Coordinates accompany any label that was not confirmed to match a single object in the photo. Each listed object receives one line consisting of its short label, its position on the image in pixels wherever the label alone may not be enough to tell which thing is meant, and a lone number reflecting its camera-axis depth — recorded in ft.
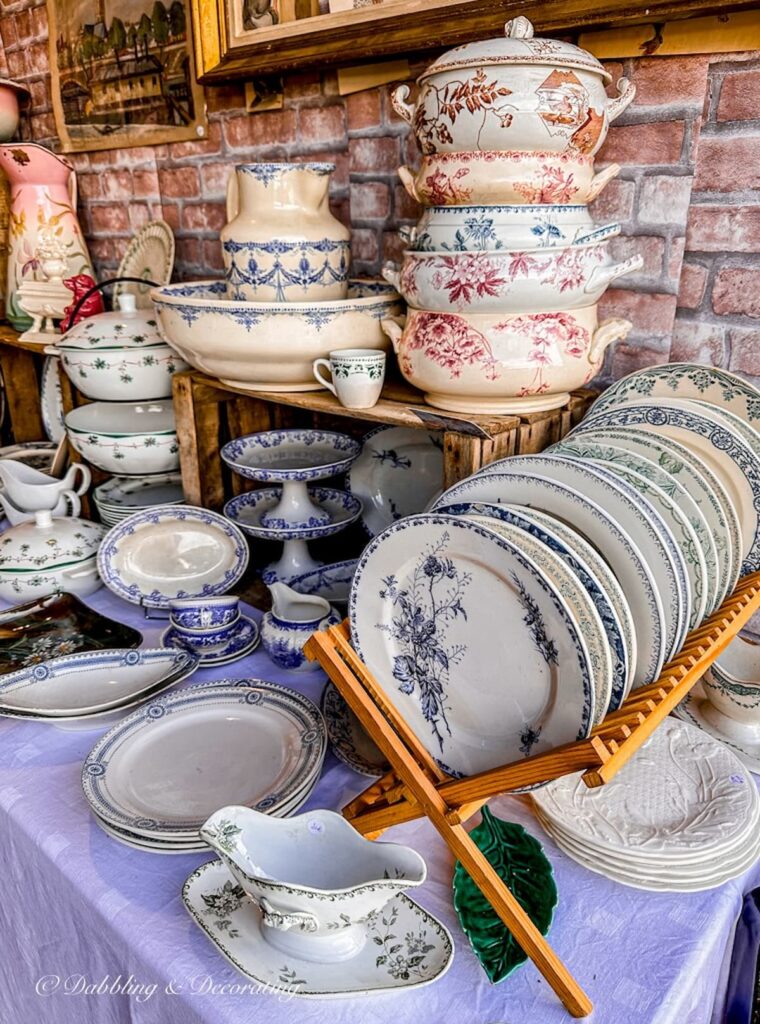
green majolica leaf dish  2.02
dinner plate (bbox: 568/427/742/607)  2.44
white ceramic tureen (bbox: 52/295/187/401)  4.07
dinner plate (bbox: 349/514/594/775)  1.94
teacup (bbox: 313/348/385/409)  3.03
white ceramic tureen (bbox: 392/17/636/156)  2.49
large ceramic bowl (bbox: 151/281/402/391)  3.16
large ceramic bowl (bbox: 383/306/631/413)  2.68
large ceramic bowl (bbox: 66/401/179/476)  4.14
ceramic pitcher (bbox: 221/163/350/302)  3.22
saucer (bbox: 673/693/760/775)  2.72
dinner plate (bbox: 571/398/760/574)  2.56
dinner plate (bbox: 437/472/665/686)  2.08
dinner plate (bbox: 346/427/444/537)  4.00
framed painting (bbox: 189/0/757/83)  2.76
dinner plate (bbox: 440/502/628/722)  1.94
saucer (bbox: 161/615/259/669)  3.38
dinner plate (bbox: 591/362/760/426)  2.76
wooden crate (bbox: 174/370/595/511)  2.82
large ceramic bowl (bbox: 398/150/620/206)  2.62
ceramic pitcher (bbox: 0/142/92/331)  5.74
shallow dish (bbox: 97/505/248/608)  3.88
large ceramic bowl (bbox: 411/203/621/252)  2.60
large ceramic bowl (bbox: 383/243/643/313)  2.59
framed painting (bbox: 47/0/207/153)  4.88
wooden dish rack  1.78
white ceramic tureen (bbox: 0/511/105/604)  3.90
